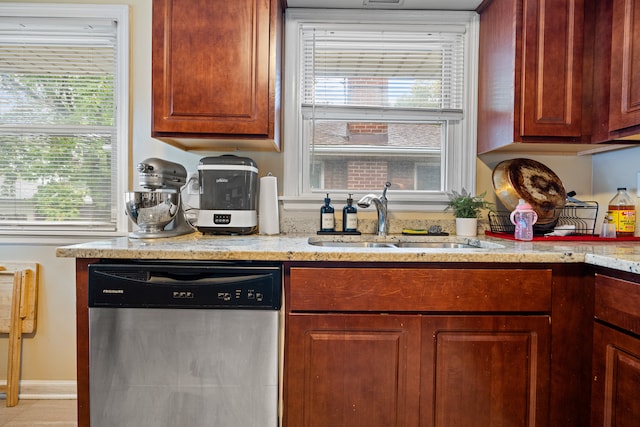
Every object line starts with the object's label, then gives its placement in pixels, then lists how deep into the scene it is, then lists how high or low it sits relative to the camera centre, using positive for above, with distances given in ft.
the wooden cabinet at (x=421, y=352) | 4.09 -1.66
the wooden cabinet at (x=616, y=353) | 3.51 -1.49
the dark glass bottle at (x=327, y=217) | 6.16 -0.17
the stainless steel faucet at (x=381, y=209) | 5.96 -0.01
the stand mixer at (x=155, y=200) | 5.11 +0.08
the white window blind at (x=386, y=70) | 6.48 +2.54
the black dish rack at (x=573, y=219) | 6.20 -0.16
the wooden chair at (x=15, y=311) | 6.24 -1.90
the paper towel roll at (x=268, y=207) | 6.01 +0.00
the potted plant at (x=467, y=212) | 6.09 -0.05
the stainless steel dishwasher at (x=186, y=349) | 4.06 -1.65
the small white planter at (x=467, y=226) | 6.11 -0.29
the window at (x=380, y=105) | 6.41 +1.91
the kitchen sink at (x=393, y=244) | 5.96 -0.61
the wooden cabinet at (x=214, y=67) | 5.15 +2.04
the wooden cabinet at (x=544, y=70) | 5.19 +2.07
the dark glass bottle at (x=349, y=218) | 6.16 -0.18
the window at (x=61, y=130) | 6.51 +1.40
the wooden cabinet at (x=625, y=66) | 4.64 +1.95
